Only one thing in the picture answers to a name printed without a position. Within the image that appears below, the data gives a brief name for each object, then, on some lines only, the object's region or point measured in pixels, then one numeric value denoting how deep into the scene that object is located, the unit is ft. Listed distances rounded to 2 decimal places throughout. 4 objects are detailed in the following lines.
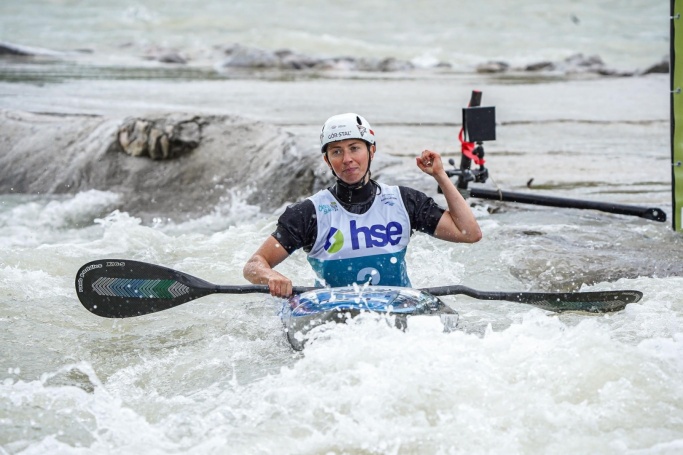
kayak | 30.22
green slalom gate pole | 44.09
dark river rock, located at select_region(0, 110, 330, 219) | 61.52
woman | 33.12
